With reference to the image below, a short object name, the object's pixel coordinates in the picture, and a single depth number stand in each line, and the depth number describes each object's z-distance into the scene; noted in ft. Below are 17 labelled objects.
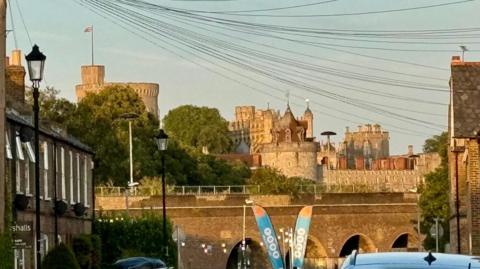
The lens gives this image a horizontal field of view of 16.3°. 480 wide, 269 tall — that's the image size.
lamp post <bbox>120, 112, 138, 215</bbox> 386.01
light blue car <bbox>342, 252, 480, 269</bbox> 52.90
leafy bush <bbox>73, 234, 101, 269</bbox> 180.55
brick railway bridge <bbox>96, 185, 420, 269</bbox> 419.33
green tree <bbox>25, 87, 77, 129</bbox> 375.25
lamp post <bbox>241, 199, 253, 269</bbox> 419.07
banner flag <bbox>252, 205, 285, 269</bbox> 155.43
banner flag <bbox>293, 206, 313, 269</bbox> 160.45
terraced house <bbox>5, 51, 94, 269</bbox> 146.20
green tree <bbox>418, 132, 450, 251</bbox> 318.04
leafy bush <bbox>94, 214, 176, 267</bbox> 213.46
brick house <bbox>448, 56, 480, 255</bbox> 176.14
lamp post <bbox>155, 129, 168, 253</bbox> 172.47
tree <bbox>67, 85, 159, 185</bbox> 391.04
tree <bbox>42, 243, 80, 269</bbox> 138.82
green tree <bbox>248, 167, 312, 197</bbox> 459.32
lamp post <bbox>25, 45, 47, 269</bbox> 107.65
